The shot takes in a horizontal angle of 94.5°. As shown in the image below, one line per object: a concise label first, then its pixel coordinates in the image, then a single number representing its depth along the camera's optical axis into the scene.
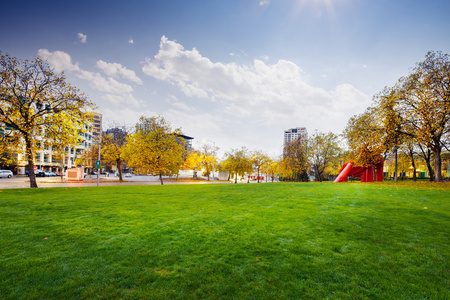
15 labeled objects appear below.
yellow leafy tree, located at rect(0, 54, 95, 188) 18.03
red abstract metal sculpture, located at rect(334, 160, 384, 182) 36.62
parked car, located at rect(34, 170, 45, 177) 56.77
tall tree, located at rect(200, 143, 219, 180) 64.62
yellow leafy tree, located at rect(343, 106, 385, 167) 24.87
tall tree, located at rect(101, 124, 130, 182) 42.03
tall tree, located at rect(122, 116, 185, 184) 30.75
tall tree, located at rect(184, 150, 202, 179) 61.47
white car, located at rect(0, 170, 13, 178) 43.47
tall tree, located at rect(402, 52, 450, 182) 19.78
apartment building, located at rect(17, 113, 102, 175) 69.79
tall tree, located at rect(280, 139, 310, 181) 51.59
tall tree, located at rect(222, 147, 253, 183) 50.25
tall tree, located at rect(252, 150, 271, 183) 63.91
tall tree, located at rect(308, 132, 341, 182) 46.81
